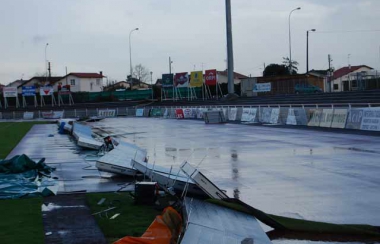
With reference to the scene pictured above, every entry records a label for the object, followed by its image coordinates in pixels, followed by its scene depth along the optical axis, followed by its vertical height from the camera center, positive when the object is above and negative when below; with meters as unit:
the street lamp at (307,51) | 85.12 +4.15
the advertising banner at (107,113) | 81.35 -4.03
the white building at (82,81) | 136.50 +1.39
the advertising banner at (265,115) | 43.24 -2.72
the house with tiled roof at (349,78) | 57.87 -0.15
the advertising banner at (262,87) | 74.71 -0.93
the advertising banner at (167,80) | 87.81 +0.54
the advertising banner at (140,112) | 76.62 -3.82
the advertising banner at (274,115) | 41.50 -2.68
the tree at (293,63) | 116.93 +3.42
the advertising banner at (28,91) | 94.22 -0.47
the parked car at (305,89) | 71.62 -1.29
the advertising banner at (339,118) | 32.47 -2.41
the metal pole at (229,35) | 58.97 +4.90
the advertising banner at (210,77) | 81.75 +0.73
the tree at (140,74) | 164.12 +3.07
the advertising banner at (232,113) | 50.16 -2.93
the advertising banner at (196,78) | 81.62 +0.58
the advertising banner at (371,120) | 29.41 -2.31
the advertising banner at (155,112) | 71.56 -3.68
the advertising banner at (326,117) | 34.09 -2.44
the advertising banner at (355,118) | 30.95 -2.32
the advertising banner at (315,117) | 35.66 -2.47
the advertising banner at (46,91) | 95.19 -0.57
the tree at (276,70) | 107.44 +1.89
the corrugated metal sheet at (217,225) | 7.34 -2.11
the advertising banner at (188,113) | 60.97 -3.37
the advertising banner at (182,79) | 85.00 +0.59
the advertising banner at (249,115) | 45.93 -2.85
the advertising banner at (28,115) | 83.56 -4.04
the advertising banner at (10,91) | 93.88 -0.41
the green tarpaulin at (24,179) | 12.16 -2.24
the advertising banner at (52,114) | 83.69 -4.04
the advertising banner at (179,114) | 62.38 -3.48
